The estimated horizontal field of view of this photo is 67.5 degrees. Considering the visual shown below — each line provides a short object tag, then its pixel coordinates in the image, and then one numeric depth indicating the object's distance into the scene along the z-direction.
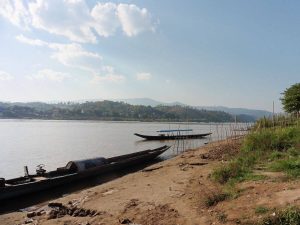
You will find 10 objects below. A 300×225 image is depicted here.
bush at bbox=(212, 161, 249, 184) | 7.02
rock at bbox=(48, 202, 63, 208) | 8.21
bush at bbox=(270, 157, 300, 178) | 6.43
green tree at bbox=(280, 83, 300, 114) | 23.14
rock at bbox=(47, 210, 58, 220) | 6.78
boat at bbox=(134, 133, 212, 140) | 35.42
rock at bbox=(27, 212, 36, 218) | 7.56
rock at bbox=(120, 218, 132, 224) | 5.63
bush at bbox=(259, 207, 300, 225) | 4.33
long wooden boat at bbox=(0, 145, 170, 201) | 10.24
